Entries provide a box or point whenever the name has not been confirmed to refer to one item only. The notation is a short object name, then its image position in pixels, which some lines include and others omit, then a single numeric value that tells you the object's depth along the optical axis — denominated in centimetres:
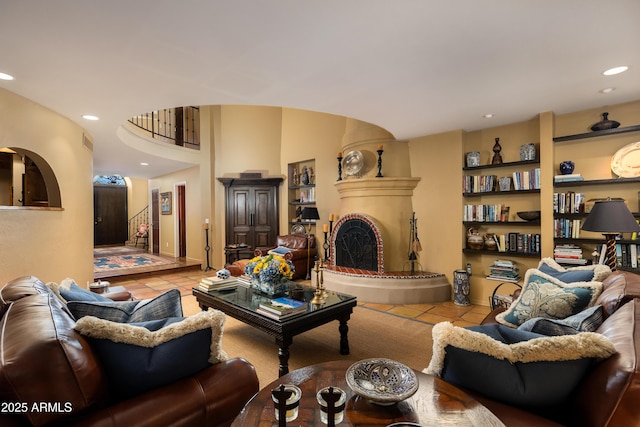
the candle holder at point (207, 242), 684
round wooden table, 96
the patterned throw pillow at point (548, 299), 186
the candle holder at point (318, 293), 262
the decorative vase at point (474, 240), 422
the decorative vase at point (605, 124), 336
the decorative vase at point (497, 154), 411
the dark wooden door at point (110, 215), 1038
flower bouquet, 281
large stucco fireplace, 423
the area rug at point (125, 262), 644
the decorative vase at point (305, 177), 653
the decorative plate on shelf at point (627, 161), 324
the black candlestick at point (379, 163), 483
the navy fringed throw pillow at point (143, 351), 109
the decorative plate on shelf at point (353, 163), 509
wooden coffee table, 221
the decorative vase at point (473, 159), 425
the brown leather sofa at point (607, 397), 87
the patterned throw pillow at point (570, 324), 127
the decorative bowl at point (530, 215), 379
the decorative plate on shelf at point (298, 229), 656
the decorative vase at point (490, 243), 416
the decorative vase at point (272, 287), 284
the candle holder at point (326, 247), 570
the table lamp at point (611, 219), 245
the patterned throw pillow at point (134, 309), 138
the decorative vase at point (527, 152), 383
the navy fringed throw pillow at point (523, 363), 102
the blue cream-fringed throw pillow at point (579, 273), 204
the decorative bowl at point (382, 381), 102
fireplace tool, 452
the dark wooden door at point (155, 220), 871
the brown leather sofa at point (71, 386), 83
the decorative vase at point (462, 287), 406
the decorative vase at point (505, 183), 402
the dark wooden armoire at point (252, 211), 686
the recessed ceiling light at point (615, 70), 255
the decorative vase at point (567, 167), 358
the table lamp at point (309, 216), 591
